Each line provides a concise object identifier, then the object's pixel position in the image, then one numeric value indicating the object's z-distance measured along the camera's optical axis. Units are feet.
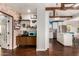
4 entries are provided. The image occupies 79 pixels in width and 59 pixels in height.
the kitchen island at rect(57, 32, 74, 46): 11.41
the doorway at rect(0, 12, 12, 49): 9.74
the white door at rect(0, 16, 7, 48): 9.89
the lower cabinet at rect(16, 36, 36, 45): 10.92
